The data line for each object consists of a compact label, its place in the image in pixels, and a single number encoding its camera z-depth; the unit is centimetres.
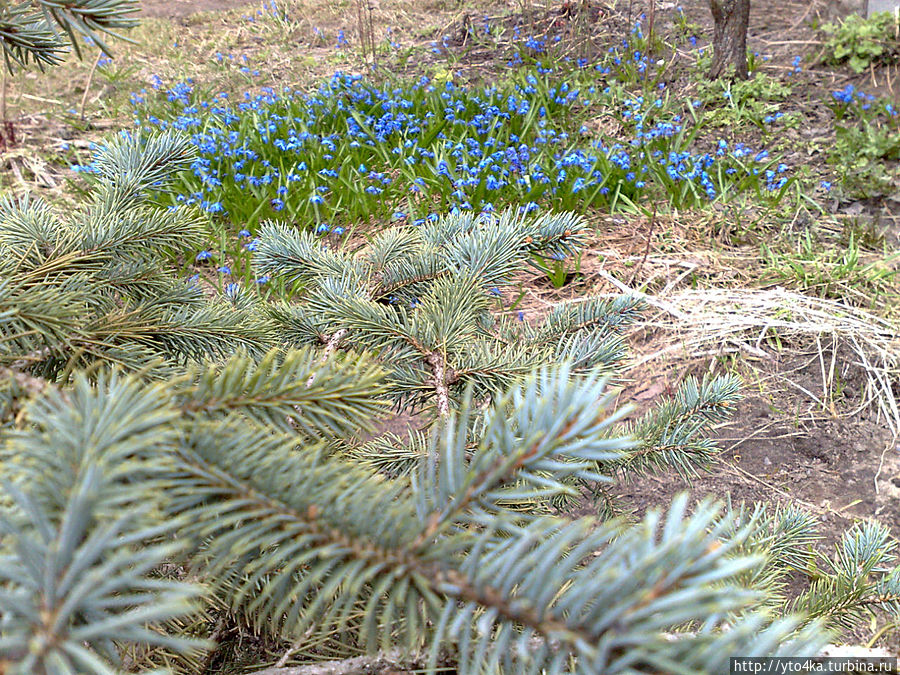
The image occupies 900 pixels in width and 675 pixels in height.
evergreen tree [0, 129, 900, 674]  33
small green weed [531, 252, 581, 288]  299
